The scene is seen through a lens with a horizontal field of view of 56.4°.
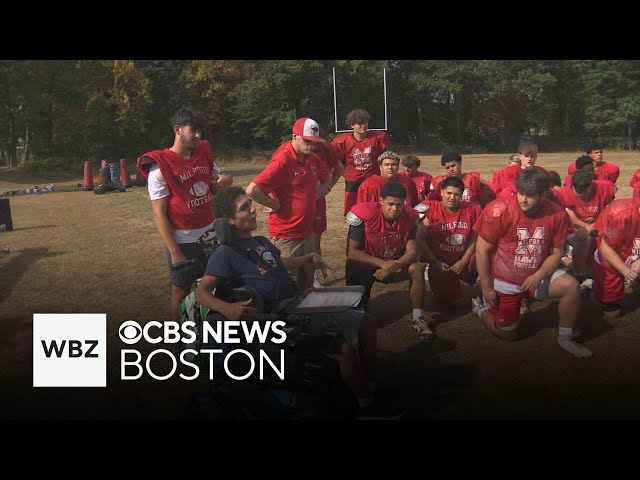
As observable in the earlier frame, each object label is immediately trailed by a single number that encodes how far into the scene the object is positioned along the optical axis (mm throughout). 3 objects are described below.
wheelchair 2322
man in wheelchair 2307
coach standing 3318
